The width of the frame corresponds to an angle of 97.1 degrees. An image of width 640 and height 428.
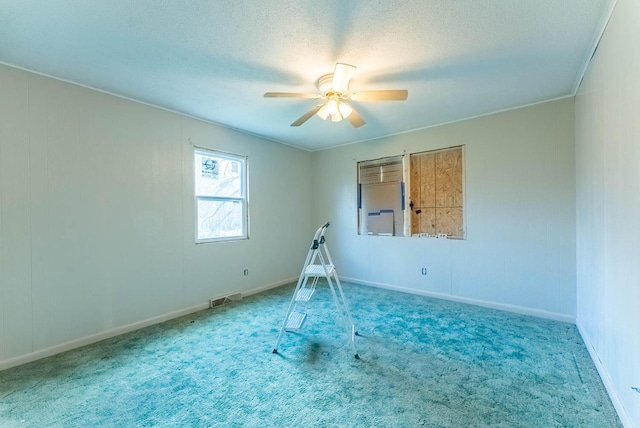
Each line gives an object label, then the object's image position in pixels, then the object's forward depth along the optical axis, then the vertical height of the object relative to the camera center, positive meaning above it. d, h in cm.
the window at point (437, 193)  421 +30
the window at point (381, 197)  472 +28
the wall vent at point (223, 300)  397 -125
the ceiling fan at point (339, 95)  229 +105
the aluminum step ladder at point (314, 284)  260 -70
